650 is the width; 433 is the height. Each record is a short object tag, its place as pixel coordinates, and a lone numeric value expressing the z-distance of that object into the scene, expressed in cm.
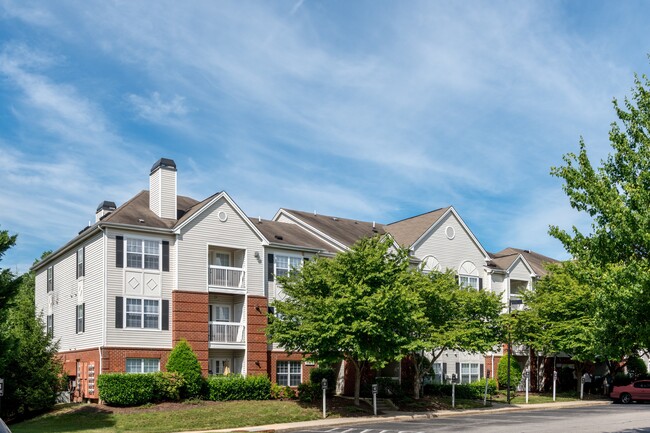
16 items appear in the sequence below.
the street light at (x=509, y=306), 4465
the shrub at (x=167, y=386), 3700
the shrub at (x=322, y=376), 4325
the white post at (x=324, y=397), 3547
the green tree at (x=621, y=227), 1975
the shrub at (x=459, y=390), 4766
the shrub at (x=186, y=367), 3834
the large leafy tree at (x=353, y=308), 3553
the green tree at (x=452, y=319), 4141
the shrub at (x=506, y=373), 5228
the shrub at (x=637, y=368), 6160
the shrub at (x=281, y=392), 4121
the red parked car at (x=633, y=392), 4738
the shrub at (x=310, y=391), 4078
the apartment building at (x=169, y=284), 3906
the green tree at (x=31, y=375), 3622
